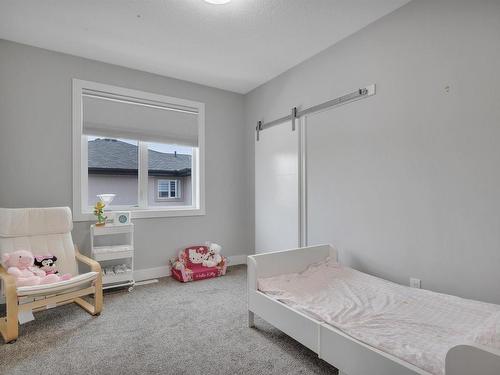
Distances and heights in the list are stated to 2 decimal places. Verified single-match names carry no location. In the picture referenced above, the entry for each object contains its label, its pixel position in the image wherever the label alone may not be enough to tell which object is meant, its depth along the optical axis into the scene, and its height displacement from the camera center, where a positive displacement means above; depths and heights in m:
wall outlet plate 2.35 -0.70
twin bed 1.25 -0.71
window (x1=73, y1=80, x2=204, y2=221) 3.36 +0.54
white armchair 2.18 -0.58
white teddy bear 3.79 -0.80
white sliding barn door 3.55 +0.06
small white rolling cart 3.13 -0.59
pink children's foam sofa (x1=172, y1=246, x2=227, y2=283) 3.57 -0.90
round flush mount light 2.34 +1.49
